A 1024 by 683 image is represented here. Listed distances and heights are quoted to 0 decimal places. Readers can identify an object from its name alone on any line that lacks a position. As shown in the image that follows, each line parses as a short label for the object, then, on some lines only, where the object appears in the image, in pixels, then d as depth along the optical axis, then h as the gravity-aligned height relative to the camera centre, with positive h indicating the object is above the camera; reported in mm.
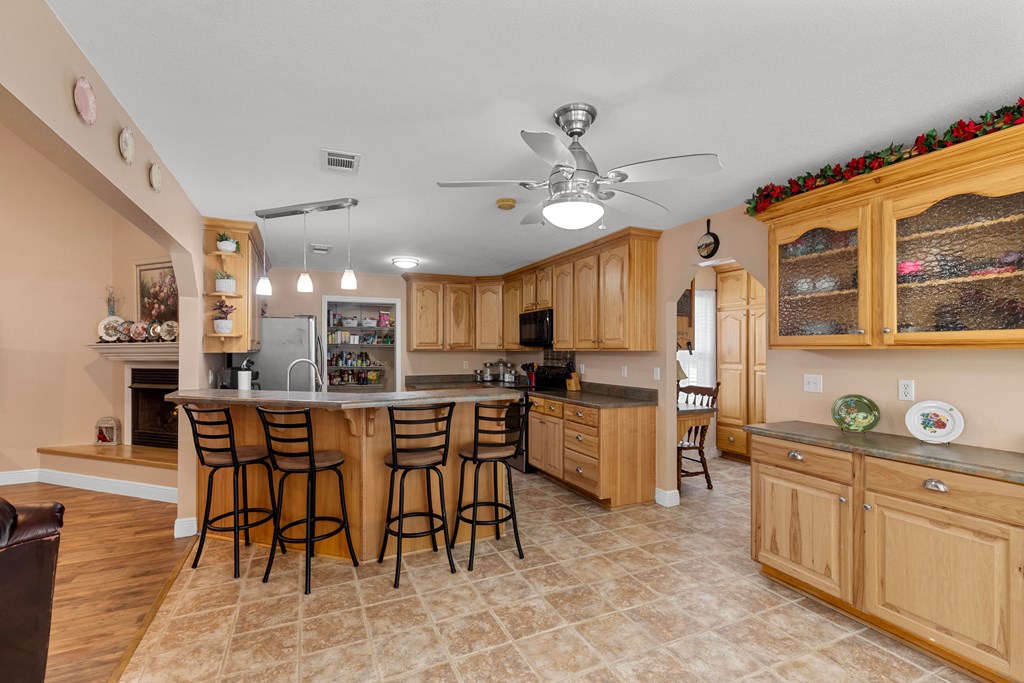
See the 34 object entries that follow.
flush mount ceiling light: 5258 +880
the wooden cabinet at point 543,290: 5539 +595
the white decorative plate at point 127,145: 2064 +864
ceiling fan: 1947 +709
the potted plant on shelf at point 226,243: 3787 +771
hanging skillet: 3736 +759
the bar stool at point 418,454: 2930 -732
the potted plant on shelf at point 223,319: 3758 +169
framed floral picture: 5074 +502
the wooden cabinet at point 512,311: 6278 +400
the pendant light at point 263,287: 3688 +413
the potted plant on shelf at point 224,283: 3768 +454
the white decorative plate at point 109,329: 5145 +123
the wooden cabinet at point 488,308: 6738 +459
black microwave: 5430 +143
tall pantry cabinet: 5688 -176
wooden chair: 4617 -1002
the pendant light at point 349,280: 3670 +465
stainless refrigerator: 4480 -109
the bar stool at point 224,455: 3020 -759
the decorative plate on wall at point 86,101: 1668 +861
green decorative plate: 2693 -418
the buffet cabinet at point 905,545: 1921 -968
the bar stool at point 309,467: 2819 -775
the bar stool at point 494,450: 3148 -744
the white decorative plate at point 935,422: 2355 -411
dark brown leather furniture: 1486 -790
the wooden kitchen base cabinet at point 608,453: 4129 -1007
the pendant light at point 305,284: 3658 +434
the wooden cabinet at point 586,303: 4691 +374
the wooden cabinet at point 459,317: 6613 +329
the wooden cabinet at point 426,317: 6469 +323
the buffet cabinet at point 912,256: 2072 +430
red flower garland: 2004 +916
